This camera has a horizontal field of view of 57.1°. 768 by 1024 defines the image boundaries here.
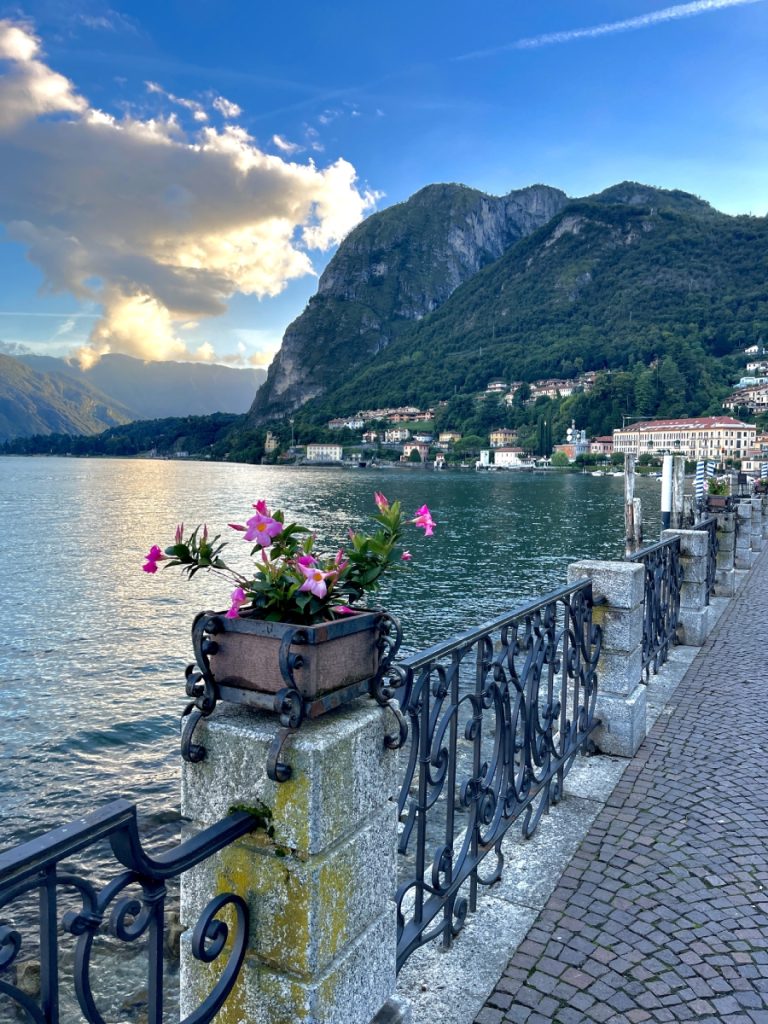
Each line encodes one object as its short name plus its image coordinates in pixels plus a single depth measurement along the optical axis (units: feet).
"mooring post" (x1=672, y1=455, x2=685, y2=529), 73.52
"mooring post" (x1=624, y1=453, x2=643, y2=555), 94.17
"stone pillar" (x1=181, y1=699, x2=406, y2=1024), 5.89
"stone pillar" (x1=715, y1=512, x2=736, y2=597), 41.57
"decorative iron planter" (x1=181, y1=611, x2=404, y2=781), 5.94
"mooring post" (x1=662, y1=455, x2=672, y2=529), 73.16
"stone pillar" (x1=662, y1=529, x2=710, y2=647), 28.94
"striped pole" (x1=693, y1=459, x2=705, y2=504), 84.30
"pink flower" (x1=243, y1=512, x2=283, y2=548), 6.95
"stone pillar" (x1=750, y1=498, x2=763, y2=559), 66.69
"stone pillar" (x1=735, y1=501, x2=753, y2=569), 52.16
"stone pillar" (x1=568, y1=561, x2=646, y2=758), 16.94
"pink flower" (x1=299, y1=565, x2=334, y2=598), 6.41
